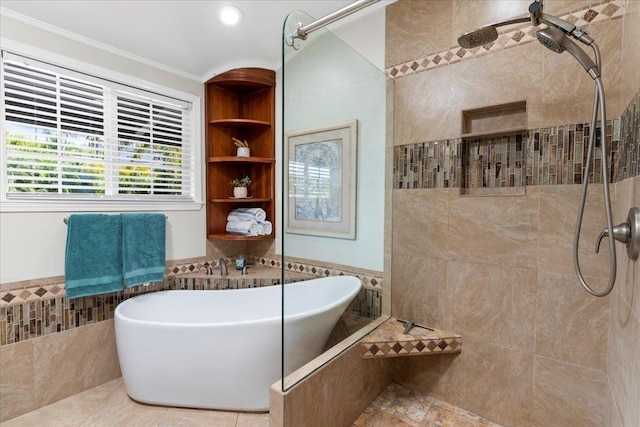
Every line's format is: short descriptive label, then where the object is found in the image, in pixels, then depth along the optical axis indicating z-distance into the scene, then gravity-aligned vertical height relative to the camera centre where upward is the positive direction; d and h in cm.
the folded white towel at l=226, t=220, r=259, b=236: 271 -21
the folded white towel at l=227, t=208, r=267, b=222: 277 -10
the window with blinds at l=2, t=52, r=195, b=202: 183 +45
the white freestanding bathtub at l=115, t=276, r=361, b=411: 173 -86
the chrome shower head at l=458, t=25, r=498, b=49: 129 +71
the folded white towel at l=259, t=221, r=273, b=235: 279 -21
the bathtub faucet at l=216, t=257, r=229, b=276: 256 -53
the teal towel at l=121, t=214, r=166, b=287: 217 -32
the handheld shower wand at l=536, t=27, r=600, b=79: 118 +62
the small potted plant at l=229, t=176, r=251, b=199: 280 +16
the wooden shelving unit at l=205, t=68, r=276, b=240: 270 +60
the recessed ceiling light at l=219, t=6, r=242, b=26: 205 +127
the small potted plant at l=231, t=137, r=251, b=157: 277 +50
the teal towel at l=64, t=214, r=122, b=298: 194 -34
